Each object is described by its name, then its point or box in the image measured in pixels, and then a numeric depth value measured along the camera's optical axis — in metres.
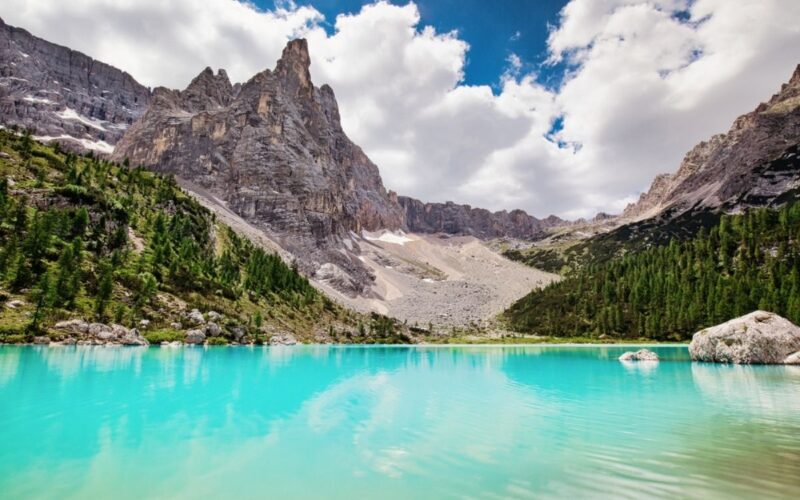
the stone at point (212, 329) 75.76
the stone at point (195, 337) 69.94
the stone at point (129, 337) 58.72
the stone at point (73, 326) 54.45
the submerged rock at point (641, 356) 50.56
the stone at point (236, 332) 79.50
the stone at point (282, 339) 87.44
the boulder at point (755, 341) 42.72
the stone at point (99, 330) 56.78
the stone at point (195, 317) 75.50
